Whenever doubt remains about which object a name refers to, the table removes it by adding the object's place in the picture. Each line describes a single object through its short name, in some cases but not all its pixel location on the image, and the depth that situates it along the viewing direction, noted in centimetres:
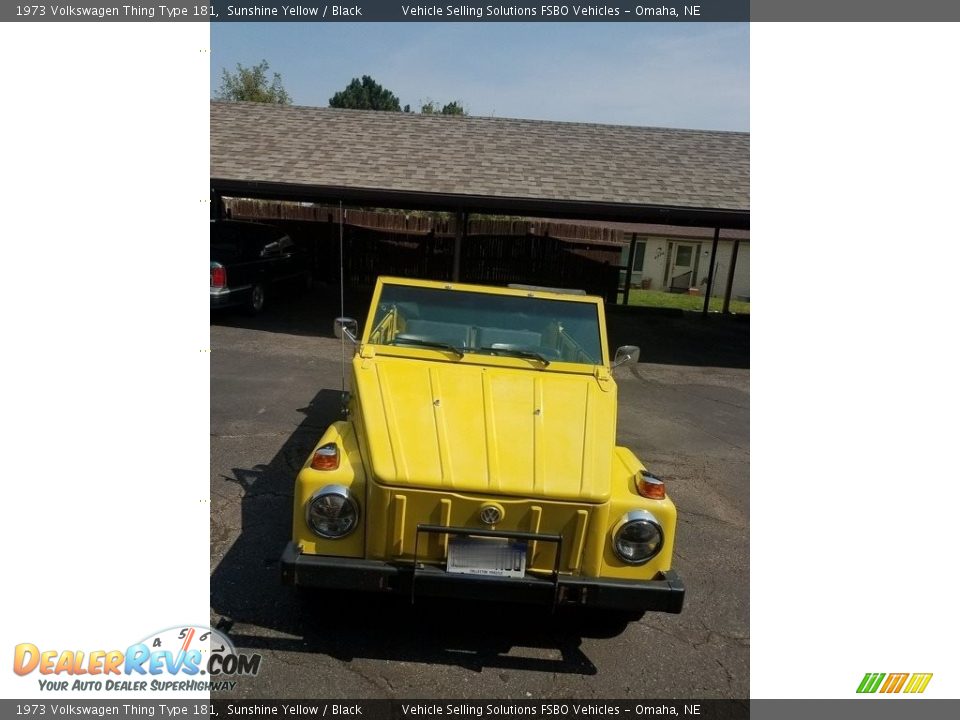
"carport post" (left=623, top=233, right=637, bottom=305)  1802
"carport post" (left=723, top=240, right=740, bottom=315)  1756
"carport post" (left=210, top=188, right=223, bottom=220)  1700
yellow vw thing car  334
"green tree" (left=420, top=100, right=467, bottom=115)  5676
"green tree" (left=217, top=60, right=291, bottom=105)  3834
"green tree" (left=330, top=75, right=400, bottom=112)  6931
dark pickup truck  1198
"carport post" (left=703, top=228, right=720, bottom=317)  1680
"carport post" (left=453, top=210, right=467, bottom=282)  1259
